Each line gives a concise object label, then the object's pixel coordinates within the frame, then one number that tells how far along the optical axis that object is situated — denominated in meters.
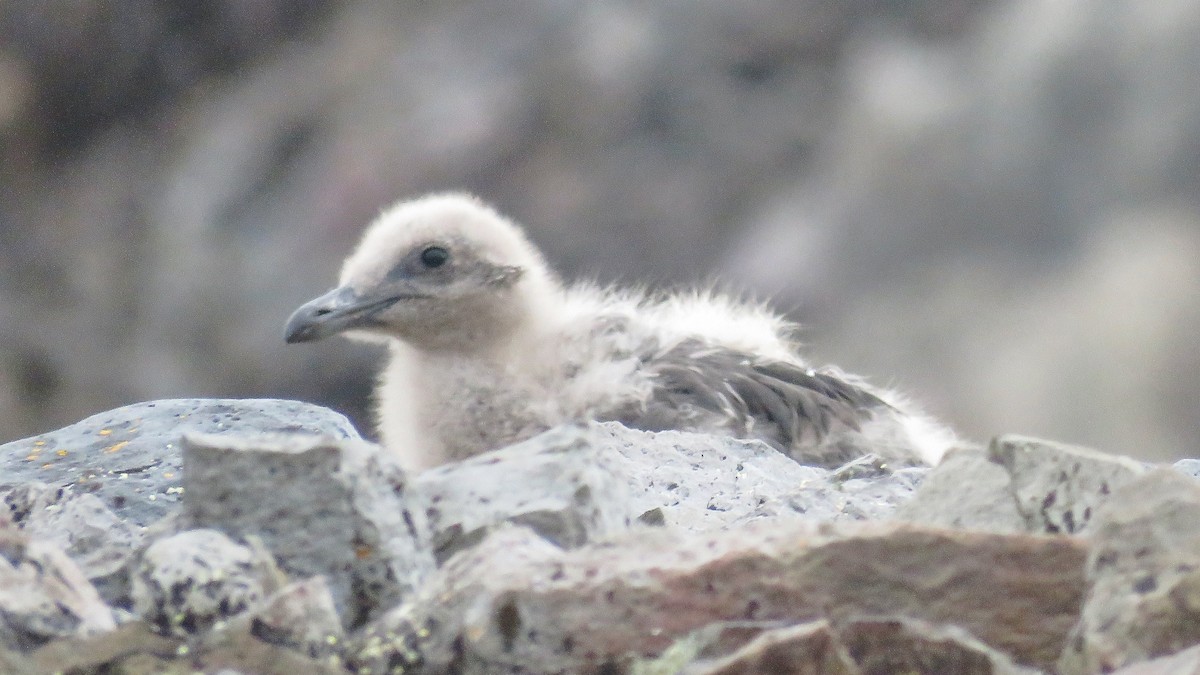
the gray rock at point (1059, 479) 7.11
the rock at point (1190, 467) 7.29
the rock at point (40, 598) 6.64
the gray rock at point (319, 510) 7.08
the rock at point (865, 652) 6.14
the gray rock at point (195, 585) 6.74
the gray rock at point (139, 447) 7.26
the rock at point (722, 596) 6.49
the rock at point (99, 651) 6.58
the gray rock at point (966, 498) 7.14
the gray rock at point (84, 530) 7.11
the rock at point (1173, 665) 5.58
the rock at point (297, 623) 6.52
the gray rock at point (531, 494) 7.11
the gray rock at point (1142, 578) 6.12
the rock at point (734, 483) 7.24
